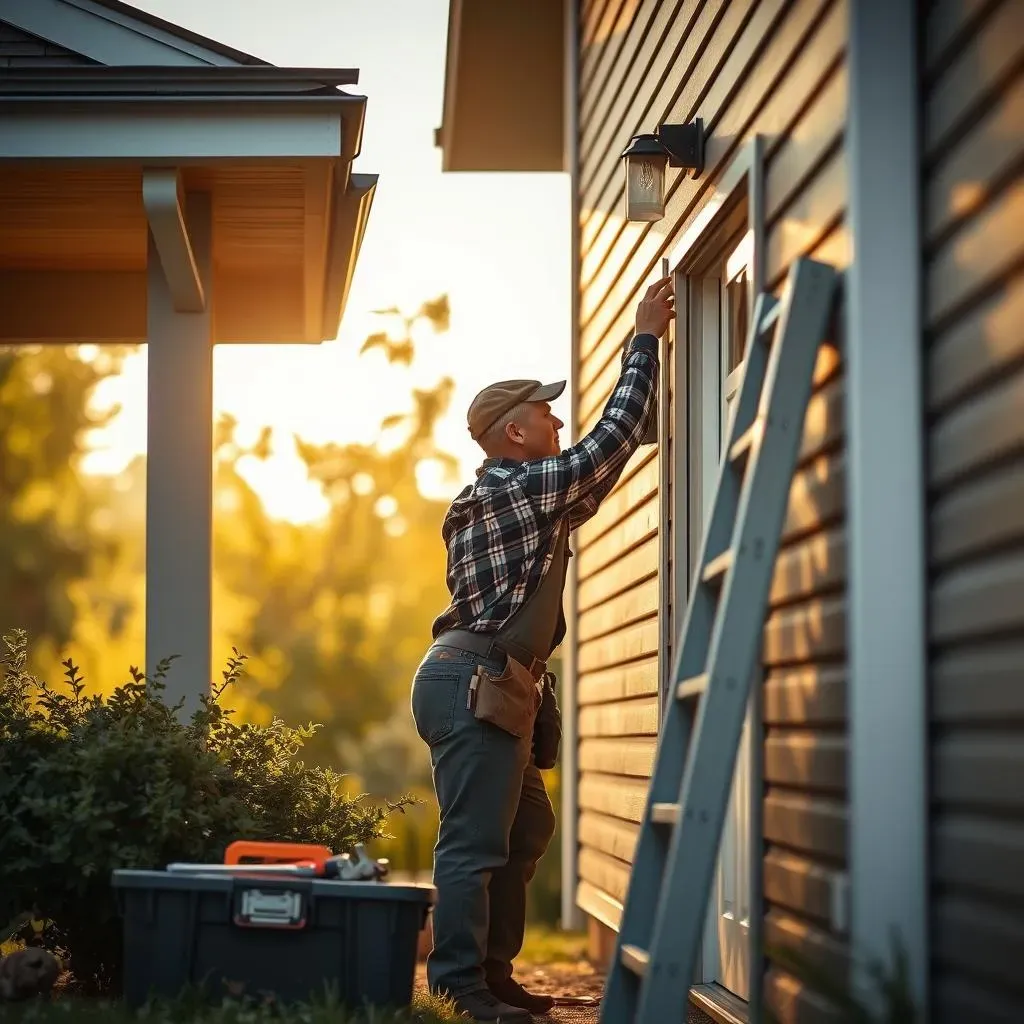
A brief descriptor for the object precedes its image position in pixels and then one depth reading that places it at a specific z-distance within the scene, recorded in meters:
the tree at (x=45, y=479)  29.58
